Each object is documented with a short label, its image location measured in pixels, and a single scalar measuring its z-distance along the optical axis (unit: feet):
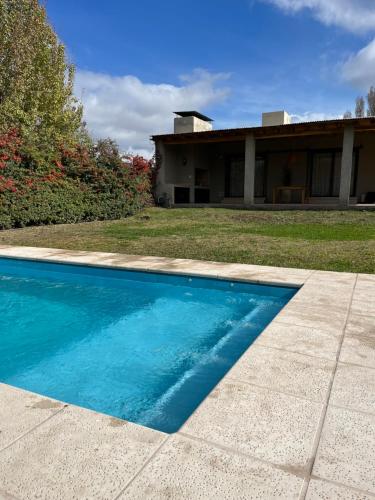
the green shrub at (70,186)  36.50
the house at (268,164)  49.37
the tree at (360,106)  114.42
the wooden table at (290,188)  53.14
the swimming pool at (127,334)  10.03
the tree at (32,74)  50.60
